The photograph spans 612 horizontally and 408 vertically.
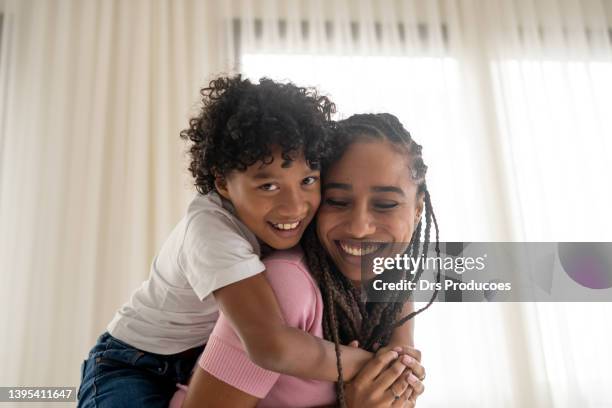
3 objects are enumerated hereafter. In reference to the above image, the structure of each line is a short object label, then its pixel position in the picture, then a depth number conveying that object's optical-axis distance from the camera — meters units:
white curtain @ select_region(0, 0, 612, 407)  2.03
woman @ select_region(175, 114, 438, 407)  0.66
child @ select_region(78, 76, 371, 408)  0.68
